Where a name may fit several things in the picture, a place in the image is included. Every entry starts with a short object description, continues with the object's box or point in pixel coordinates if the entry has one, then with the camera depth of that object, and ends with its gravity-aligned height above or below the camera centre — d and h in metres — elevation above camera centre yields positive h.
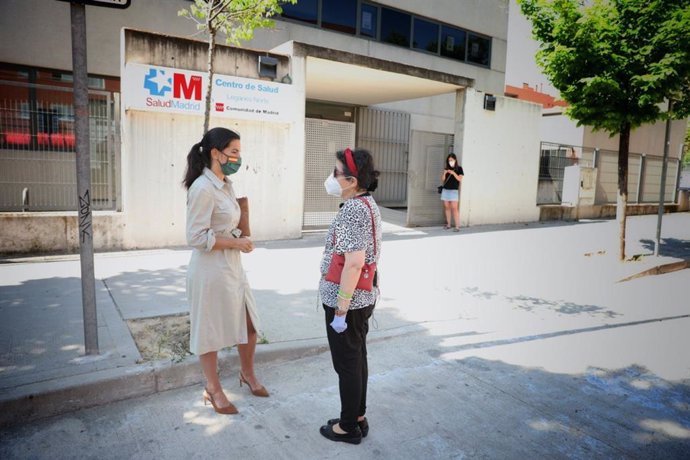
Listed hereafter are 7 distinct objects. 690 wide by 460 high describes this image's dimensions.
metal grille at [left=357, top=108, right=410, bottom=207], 17.50 +1.13
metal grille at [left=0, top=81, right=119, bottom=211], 7.40 +0.29
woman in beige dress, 3.15 -0.56
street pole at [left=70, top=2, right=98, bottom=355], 3.63 -0.05
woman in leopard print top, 2.86 -0.61
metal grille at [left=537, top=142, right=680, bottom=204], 15.91 +0.38
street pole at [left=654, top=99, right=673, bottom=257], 9.35 -0.10
